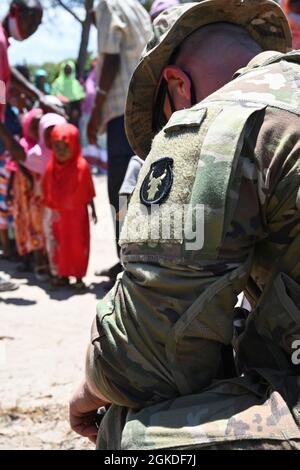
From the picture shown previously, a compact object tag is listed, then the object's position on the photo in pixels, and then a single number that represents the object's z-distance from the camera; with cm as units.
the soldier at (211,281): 115
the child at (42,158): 525
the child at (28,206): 549
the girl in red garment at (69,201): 510
